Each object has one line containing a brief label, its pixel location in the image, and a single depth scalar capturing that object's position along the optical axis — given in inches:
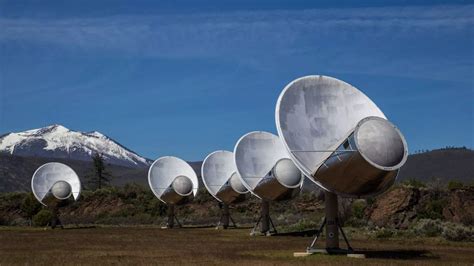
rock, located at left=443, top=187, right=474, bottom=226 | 1988.2
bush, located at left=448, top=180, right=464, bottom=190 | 2193.9
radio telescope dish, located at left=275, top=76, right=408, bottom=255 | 1084.5
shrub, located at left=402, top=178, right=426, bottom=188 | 2324.7
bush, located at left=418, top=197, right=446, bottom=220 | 2047.2
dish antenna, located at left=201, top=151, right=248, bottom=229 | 2333.9
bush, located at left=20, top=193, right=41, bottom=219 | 2992.1
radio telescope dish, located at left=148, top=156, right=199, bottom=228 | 2511.1
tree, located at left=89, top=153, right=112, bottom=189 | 4926.2
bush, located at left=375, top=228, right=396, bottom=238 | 1689.2
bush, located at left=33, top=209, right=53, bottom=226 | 2620.6
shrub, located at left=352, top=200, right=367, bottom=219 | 2229.6
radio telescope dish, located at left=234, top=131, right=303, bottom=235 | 1744.6
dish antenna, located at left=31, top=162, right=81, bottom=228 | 2433.6
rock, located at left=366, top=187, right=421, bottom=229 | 2043.6
